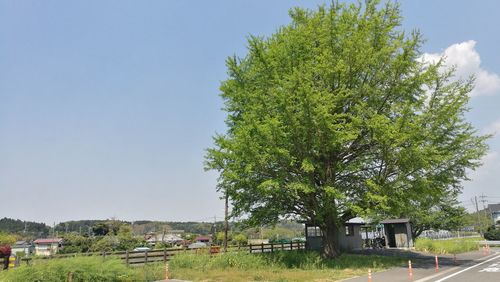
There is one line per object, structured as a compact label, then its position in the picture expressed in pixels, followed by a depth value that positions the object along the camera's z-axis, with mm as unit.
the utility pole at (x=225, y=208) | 30689
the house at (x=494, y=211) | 103662
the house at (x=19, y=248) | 62162
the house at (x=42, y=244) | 74775
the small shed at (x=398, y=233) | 38156
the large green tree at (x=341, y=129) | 19562
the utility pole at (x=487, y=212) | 101231
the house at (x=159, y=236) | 91125
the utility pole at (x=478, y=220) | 79638
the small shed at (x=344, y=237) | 32281
